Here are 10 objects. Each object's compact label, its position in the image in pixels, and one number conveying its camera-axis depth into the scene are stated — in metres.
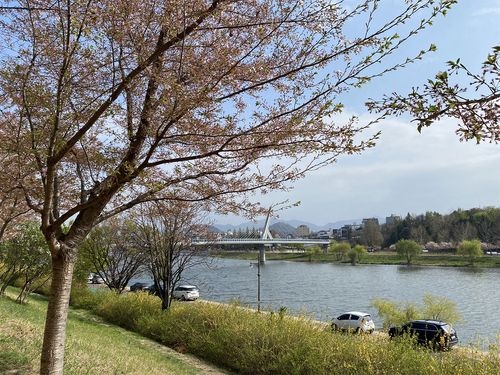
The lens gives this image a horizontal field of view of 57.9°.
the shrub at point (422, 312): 22.02
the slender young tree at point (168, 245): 16.95
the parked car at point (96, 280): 38.09
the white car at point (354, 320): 19.31
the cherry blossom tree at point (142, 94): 3.94
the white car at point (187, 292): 30.69
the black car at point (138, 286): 33.53
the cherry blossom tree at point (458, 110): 2.20
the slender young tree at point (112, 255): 23.98
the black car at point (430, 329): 17.16
